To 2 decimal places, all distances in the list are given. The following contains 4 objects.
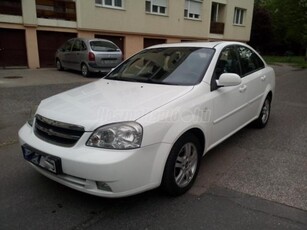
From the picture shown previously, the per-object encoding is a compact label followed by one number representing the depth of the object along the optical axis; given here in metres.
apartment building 14.11
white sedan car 2.54
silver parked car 11.68
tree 26.13
